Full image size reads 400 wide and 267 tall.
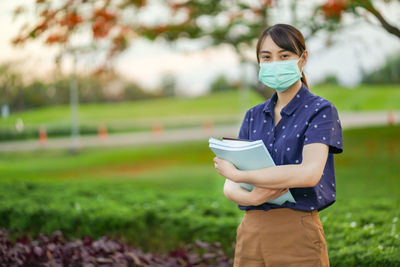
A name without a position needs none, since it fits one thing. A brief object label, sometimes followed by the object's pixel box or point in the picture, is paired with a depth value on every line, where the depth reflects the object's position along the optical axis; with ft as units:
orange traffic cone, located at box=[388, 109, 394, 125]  37.58
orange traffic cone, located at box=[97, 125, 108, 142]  70.79
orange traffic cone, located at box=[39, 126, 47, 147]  63.47
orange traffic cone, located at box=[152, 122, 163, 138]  77.39
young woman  6.51
